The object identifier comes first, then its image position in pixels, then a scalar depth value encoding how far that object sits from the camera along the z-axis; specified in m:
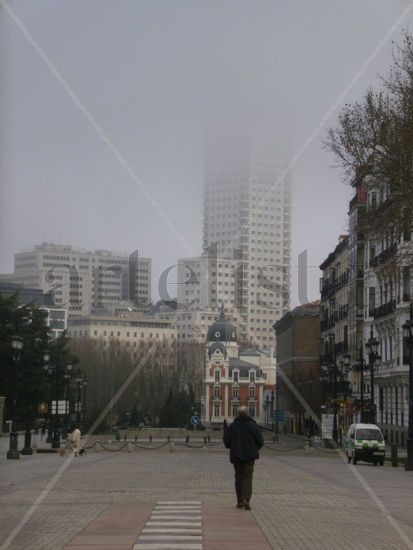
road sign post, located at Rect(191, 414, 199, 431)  125.90
